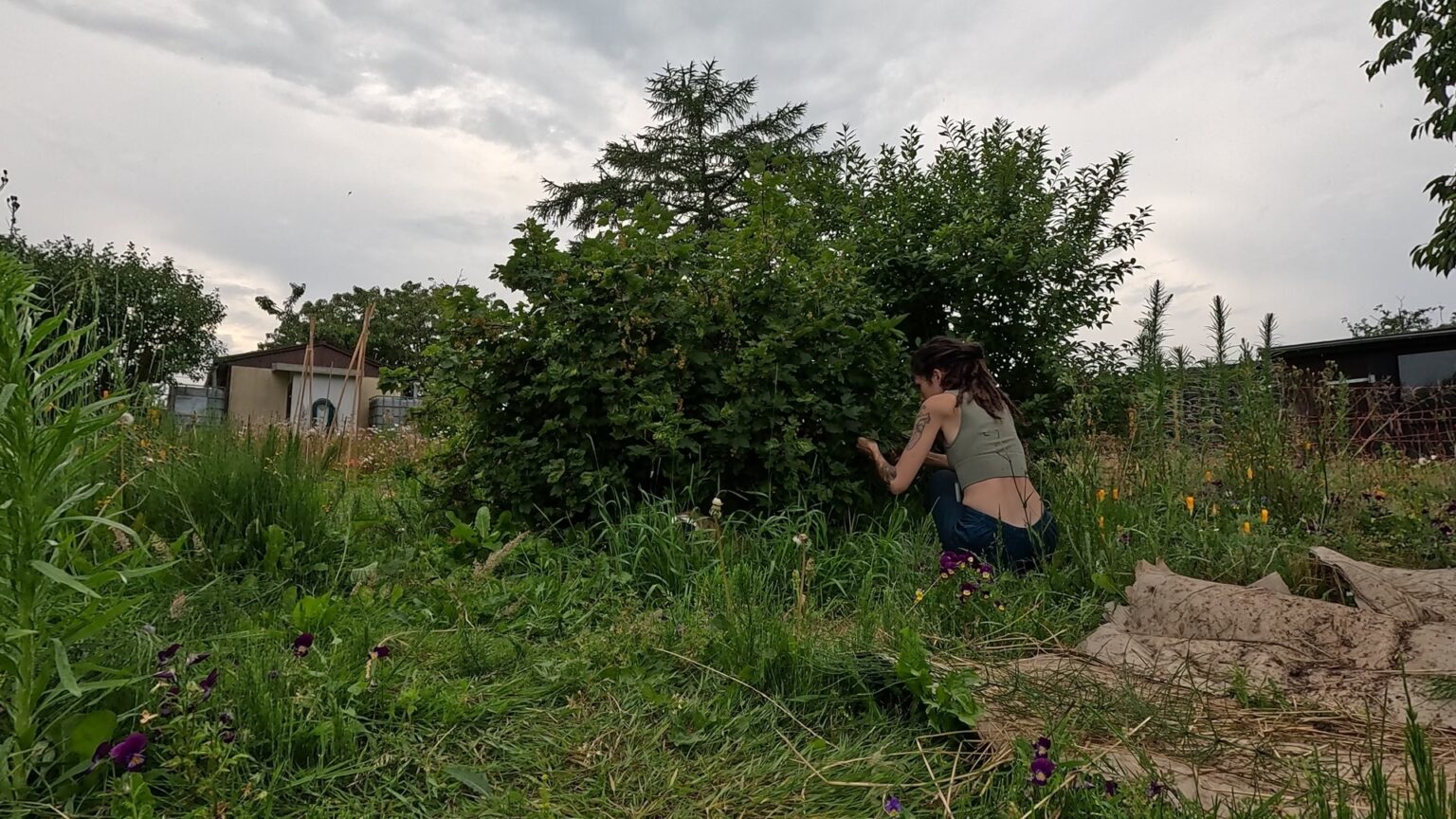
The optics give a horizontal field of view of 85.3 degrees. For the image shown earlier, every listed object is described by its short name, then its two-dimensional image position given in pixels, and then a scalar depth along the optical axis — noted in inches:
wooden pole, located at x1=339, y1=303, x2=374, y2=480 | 204.2
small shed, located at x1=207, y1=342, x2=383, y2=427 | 206.4
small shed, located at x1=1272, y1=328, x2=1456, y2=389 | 642.8
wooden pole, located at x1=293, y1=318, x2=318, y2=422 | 189.5
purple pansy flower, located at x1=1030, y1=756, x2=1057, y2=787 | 57.0
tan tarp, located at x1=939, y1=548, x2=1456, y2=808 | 67.5
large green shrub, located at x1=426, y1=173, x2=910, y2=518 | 142.9
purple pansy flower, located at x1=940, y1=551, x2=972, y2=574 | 110.6
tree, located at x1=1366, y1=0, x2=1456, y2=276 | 328.2
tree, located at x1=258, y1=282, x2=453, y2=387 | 1634.6
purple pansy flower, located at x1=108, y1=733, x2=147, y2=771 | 55.4
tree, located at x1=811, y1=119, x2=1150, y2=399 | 196.5
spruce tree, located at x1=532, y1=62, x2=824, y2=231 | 976.9
